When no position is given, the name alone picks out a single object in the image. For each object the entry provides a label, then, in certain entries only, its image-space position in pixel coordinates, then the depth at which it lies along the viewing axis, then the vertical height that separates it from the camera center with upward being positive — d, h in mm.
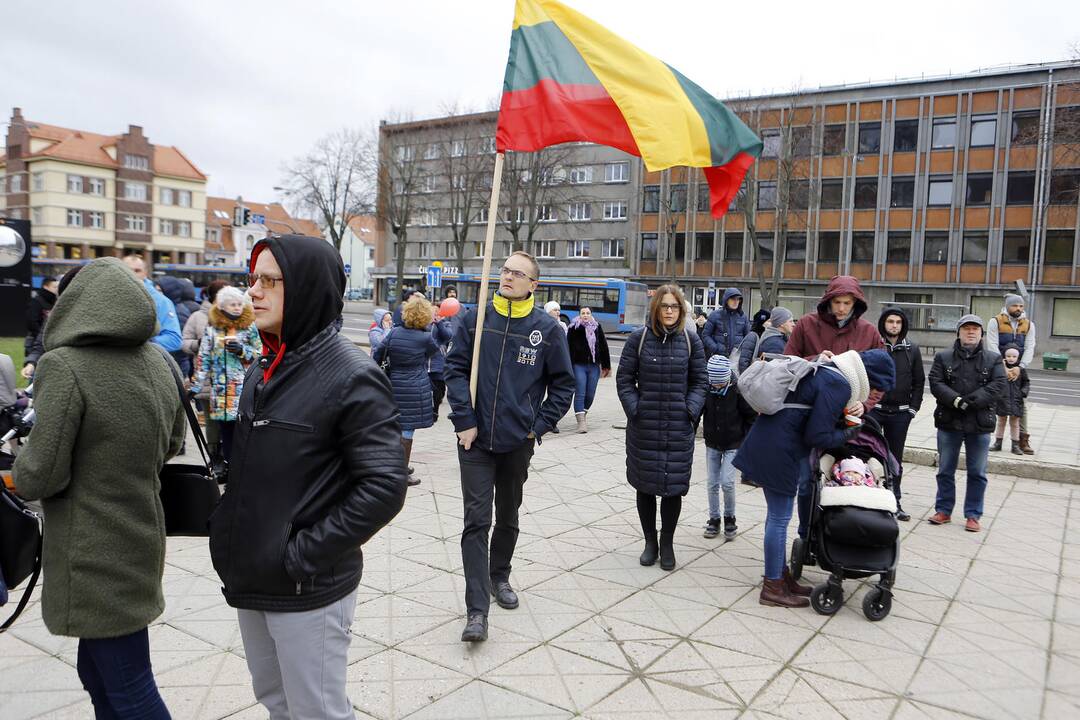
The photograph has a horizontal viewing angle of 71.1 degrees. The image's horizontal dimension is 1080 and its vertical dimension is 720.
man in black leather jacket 2275 -538
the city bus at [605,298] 39594 +1011
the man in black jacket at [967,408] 6668 -661
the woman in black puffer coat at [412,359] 7785 -520
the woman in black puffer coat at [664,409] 5387 -640
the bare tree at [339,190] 55031 +8537
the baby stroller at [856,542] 4602 -1312
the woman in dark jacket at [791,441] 4664 -729
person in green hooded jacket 2406 -594
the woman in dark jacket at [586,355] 11787 -620
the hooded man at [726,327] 11328 -56
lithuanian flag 4883 +1457
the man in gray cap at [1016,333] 10289 +41
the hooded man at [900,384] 7355 -524
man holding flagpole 4246 -518
